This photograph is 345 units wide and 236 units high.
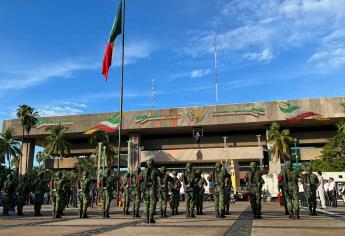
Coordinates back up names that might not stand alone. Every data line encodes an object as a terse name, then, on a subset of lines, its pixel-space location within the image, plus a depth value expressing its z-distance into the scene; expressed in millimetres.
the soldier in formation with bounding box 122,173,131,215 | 15031
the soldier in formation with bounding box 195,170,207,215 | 14008
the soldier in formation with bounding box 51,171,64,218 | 13584
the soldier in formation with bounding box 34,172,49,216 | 15539
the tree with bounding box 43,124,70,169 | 57438
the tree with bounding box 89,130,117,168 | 55438
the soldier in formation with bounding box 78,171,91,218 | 13562
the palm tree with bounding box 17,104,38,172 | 57594
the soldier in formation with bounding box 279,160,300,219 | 11977
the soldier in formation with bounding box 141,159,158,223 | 10922
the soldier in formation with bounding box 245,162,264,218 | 12227
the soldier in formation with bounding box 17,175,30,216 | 16416
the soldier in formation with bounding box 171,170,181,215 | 15117
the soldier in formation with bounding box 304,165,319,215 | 13695
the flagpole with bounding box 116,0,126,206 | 22797
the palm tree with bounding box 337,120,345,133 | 41081
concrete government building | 51062
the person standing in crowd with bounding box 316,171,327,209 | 17891
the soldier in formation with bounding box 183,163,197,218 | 13438
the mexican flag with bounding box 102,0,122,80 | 23938
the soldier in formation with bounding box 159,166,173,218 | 13598
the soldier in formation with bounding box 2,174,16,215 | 16125
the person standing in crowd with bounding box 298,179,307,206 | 20094
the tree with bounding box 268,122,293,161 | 50562
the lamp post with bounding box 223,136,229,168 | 47094
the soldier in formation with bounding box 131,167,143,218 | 13289
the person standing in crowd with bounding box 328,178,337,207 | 20625
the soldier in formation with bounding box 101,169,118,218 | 13562
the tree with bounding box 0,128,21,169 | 57969
